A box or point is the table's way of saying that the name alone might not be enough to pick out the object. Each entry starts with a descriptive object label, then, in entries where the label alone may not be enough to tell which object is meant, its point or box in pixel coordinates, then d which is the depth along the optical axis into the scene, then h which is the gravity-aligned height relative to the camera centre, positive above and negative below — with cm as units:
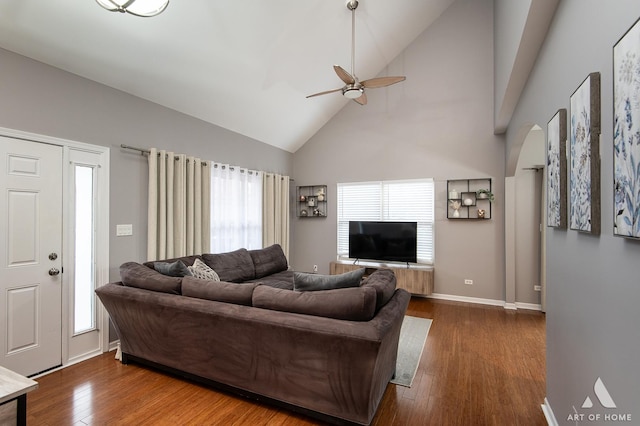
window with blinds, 560 +18
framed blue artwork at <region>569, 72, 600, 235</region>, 134 +29
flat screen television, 544 -50
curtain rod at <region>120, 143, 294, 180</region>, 362 +82
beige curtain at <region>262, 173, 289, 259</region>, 592 +8
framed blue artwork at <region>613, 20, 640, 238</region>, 101 +30
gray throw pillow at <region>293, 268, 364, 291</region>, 238 -55
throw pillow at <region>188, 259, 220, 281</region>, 340 -68
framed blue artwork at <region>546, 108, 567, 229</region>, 179 +30
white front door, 271 -41
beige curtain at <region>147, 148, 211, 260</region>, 386 +12
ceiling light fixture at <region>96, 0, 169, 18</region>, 203 +146
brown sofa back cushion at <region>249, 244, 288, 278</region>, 480 -79
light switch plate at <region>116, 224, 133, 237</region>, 358 -20
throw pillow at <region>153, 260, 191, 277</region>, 317 -60
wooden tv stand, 526 -116
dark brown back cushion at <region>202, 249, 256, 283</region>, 411 -75
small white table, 133 -82
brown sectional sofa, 196 -92
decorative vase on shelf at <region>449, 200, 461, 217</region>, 527 +13
